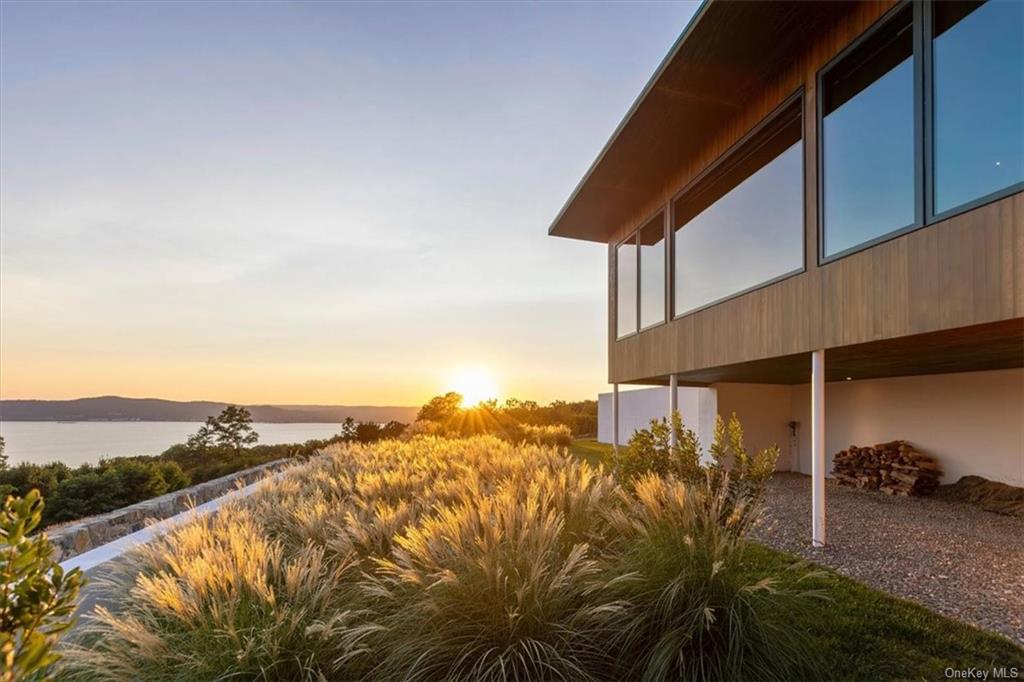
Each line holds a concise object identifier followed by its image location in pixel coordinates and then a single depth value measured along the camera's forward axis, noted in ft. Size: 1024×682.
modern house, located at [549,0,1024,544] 12.70
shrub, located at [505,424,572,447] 44.47
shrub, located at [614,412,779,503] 12.06
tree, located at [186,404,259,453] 55.26
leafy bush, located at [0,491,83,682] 3.72
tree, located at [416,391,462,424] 62.30
